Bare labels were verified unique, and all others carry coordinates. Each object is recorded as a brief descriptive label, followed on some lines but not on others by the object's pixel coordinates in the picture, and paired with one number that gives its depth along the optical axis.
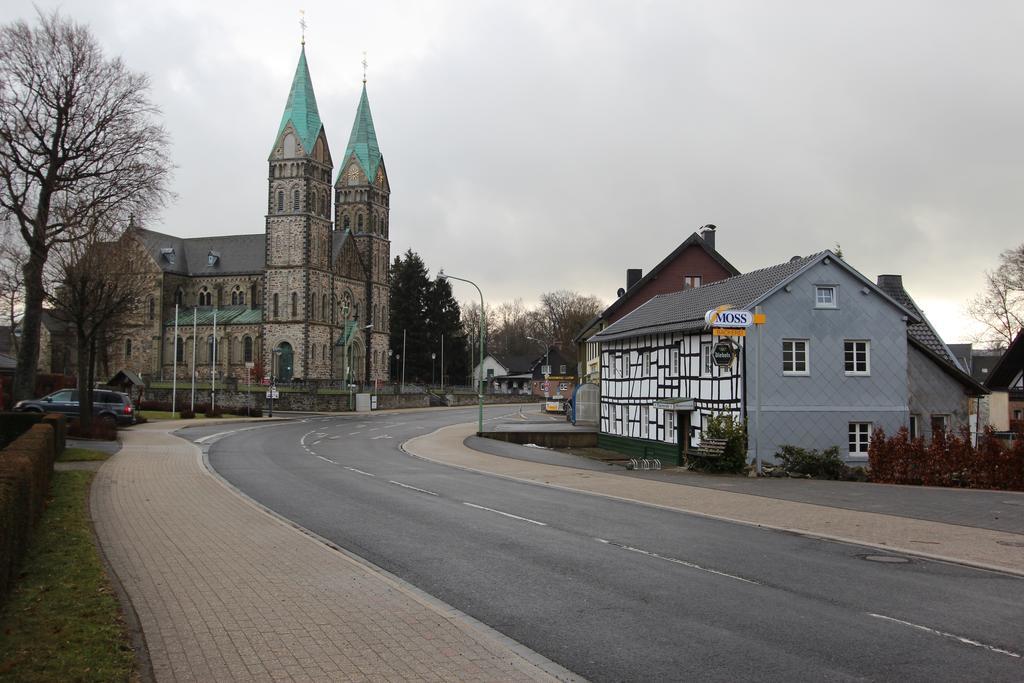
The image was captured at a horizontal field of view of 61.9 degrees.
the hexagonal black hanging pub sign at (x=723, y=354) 26.80
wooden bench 25.08
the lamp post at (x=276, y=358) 81.75
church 85.81
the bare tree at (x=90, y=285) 31.62
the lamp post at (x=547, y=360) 109.00
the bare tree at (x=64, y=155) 32.22
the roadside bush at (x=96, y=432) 31.84
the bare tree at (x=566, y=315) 112.12
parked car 36.88
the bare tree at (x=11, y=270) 34.69
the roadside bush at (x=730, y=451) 25.12
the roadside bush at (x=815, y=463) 24.44
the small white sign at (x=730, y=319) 25.30
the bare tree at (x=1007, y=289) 50.19
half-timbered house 29.05
